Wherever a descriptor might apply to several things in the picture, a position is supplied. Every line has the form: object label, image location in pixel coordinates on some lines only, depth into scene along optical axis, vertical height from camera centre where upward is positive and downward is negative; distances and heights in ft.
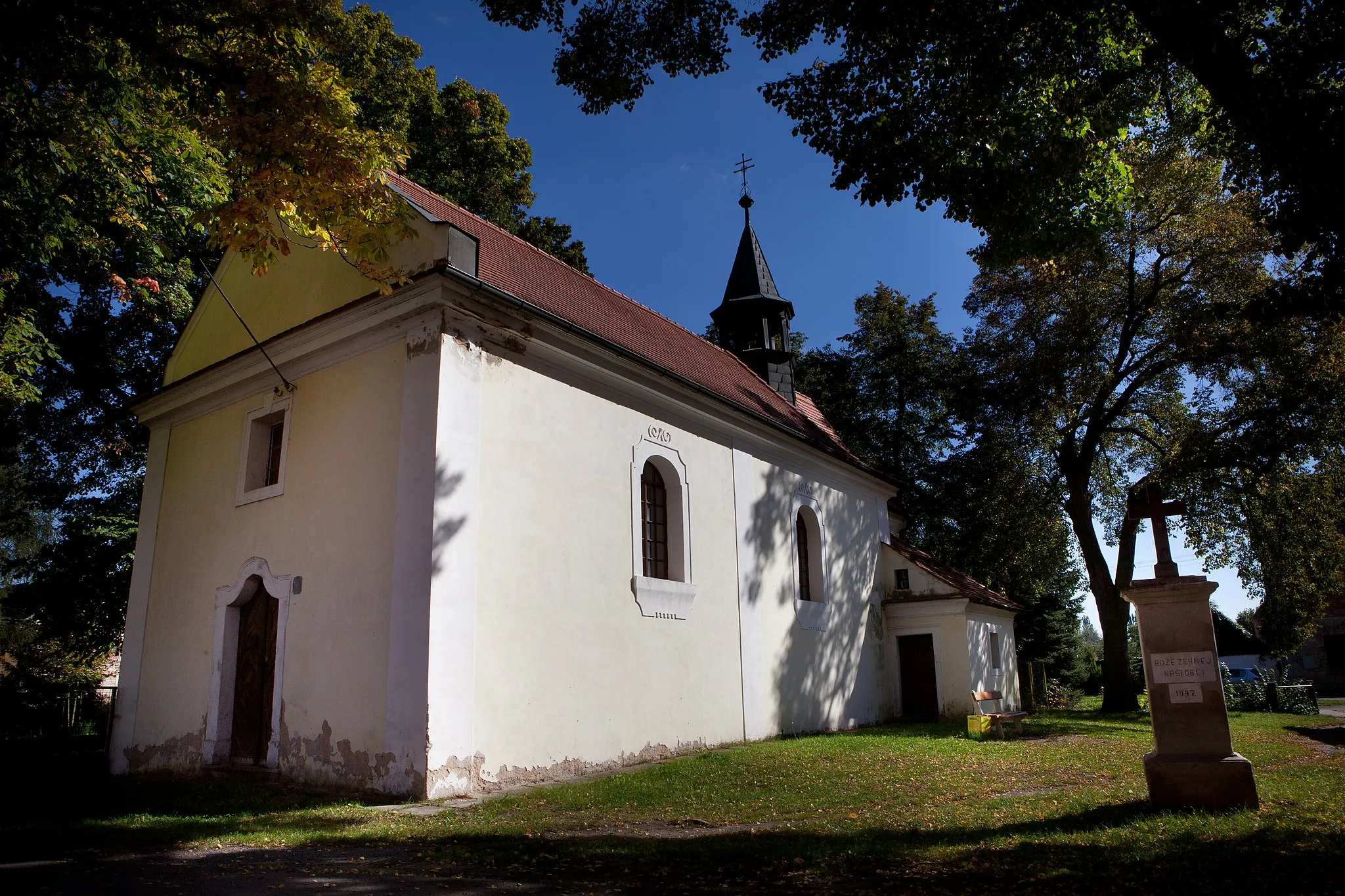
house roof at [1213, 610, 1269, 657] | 136.08 +2.44
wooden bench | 50.55 -3.00
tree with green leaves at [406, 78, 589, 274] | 77.05 +44.38
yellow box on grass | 49.98 -3.50
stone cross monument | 23.13 -1.06
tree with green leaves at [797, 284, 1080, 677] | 87.30 +25.70
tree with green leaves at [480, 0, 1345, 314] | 26.66 +18.45
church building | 32.17 +5.74
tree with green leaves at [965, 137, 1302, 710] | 62.54 +23.63
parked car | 111.14 -2.30
